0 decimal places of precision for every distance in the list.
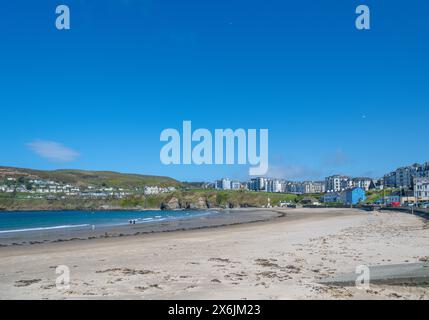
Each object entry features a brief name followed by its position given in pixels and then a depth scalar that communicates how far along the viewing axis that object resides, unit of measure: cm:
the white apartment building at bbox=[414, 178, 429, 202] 10569
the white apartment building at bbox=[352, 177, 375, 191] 19591
